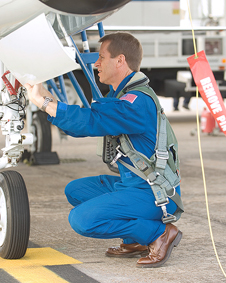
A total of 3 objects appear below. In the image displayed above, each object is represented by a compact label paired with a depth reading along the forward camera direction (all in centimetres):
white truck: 1661
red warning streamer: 431
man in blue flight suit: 424
